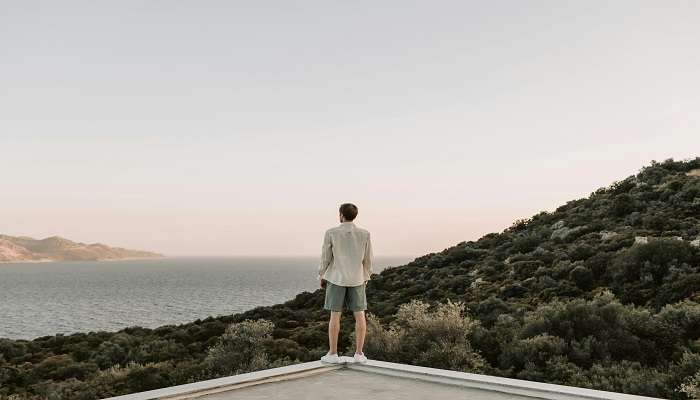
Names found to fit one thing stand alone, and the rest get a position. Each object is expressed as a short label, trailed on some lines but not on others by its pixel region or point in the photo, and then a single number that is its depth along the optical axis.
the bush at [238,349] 12.21
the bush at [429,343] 9.45
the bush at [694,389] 6.24
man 7.03
